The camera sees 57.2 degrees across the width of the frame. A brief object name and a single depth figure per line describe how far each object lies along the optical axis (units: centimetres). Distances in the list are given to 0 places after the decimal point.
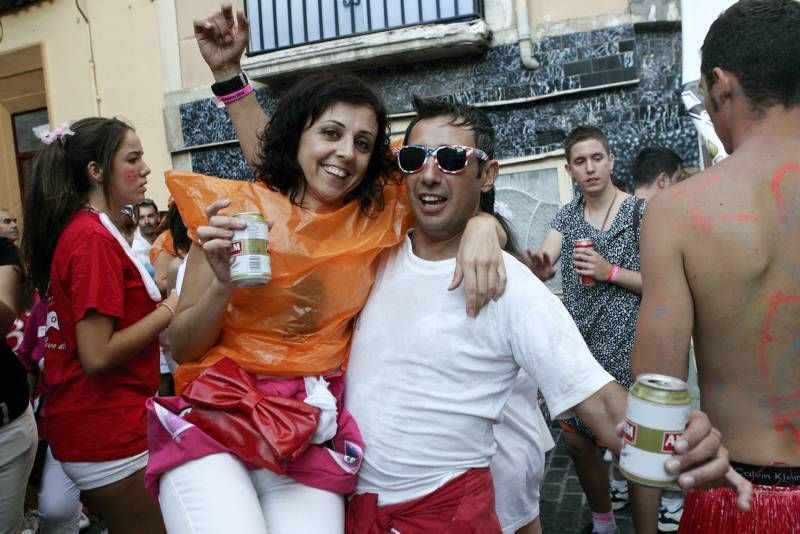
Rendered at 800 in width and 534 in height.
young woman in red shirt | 288
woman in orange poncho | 203
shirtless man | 181
